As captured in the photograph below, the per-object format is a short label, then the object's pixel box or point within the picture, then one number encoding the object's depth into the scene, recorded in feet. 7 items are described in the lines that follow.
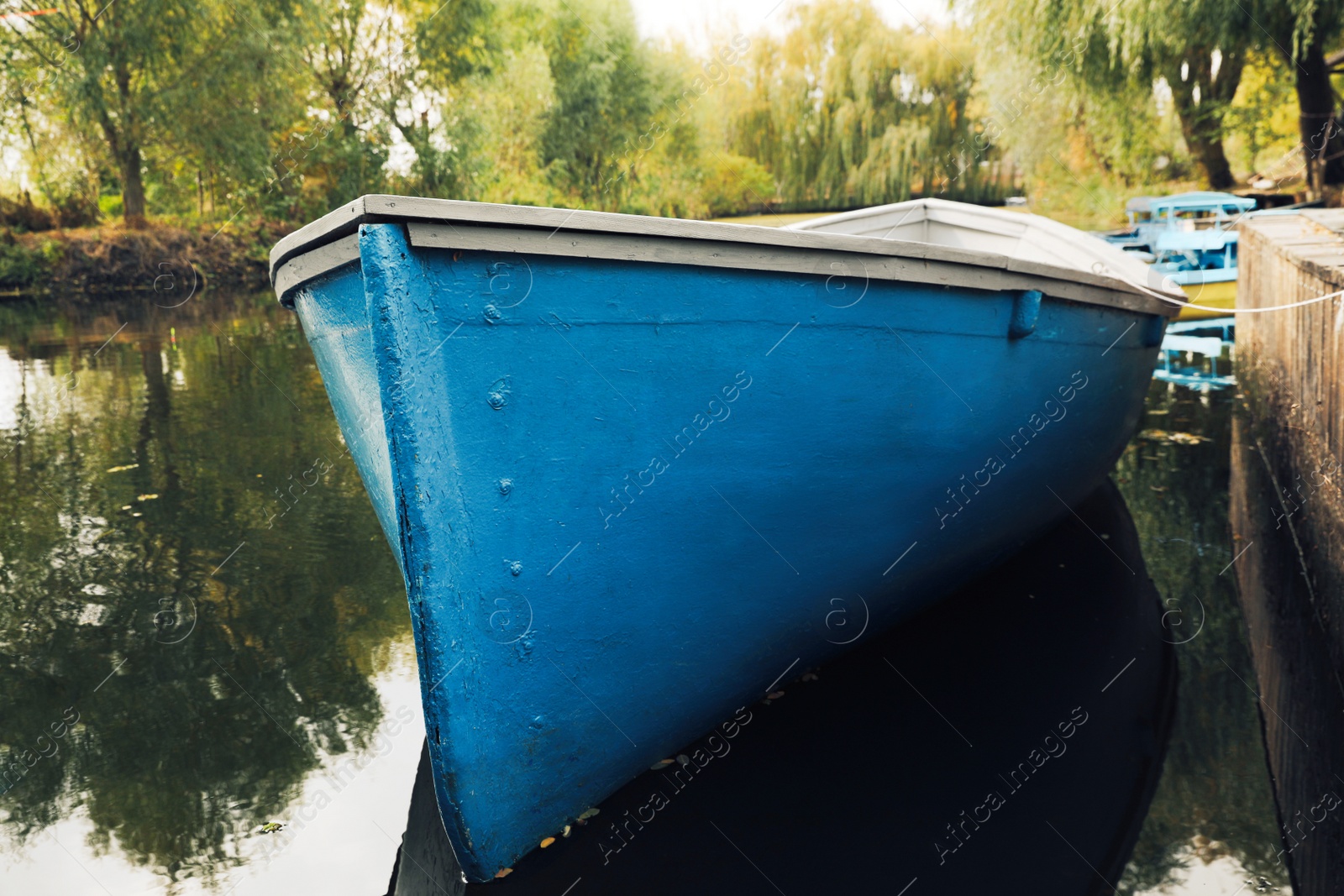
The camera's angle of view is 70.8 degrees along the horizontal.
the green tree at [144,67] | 66.54
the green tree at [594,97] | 93.15
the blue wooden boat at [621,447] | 7.13
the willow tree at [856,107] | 80.33
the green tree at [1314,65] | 42.27
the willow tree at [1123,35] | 42.83
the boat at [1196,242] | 45.83
